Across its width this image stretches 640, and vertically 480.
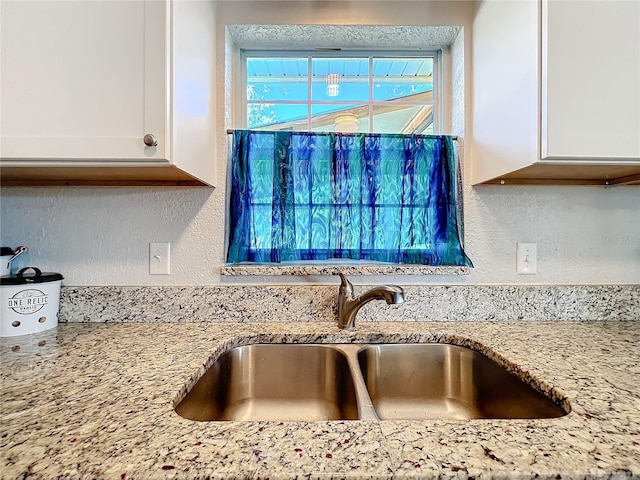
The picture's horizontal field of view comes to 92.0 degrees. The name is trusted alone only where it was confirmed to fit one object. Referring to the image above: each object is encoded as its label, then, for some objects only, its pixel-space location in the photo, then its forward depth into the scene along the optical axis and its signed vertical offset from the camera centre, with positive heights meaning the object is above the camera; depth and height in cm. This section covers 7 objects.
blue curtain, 116 +17
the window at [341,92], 128 +62
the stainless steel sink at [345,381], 89 -43
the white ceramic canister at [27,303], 92 -20
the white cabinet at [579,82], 76 +40
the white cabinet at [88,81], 76 +39
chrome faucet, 91 -18
